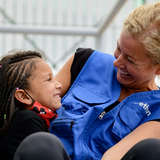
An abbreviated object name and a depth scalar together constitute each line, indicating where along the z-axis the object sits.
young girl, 1.92
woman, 2.04
